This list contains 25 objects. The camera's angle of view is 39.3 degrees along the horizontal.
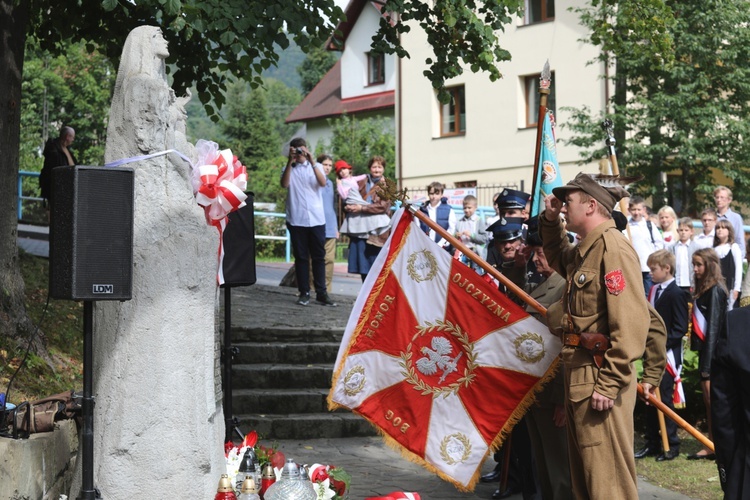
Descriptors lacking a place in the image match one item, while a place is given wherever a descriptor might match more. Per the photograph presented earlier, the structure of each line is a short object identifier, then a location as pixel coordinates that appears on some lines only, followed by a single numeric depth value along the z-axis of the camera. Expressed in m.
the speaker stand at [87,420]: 4.79
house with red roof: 46.59
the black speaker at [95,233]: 4.76
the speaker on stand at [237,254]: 7.65
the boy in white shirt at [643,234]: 12.73
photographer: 13.30
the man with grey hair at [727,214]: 12.94
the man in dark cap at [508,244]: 7.94
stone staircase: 10.12
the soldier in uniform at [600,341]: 5.86
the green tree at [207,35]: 9.70
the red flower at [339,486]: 6.26
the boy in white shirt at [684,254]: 12.66
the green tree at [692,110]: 24.19
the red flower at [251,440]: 6.62
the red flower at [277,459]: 6.61
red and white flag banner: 7.38
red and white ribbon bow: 5.14
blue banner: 8.43
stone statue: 5.00
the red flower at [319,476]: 6.16
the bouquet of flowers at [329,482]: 6.04
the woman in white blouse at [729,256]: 11.73
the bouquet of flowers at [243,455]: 5.95
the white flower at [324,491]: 6.01
